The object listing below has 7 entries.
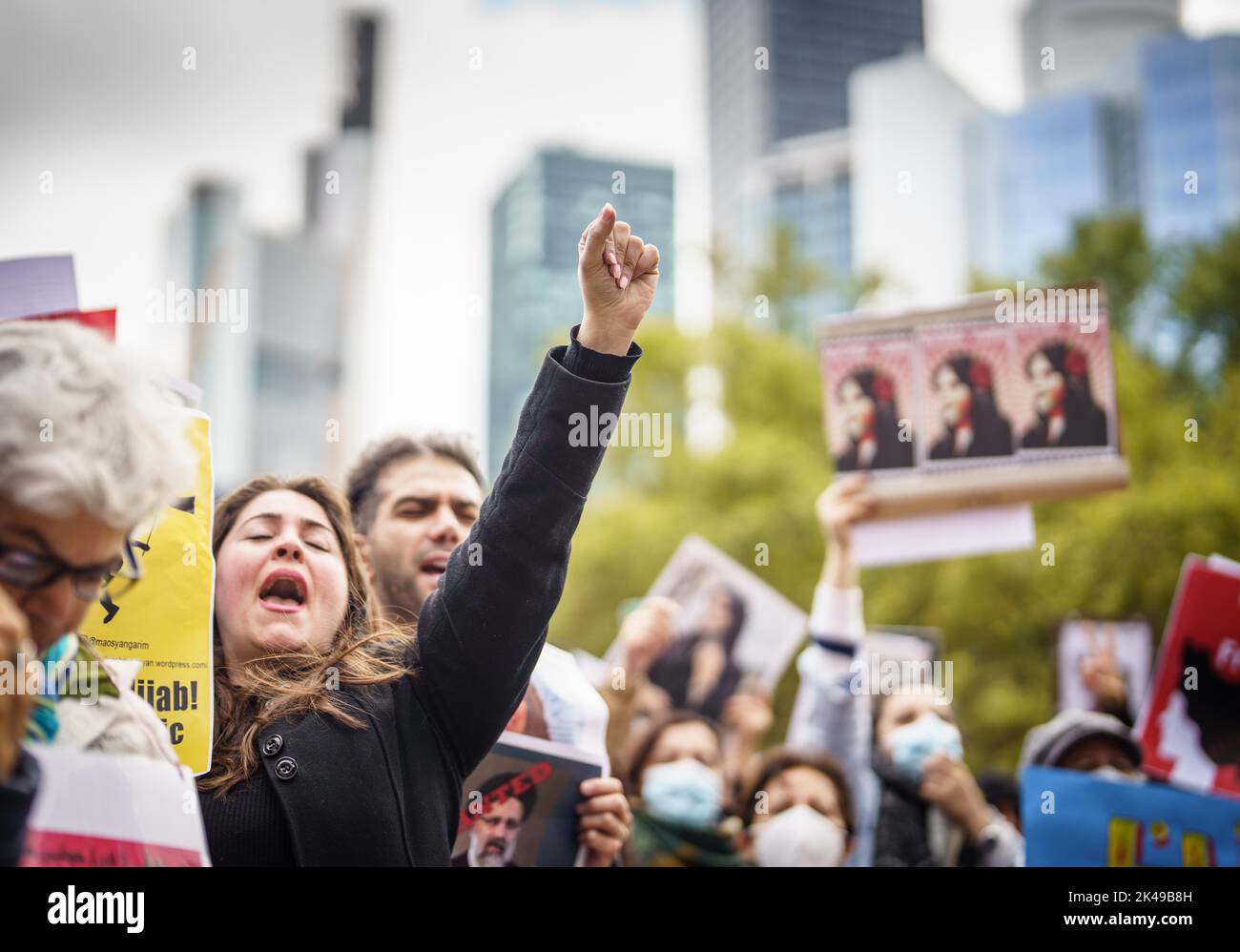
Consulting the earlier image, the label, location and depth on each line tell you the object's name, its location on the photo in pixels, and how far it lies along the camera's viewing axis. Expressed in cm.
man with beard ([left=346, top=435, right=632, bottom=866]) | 251
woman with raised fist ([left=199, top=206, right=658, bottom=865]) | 182
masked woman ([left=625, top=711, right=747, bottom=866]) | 344
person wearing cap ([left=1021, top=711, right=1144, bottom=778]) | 361
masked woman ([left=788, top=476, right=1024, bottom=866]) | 368
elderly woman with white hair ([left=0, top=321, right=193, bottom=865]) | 146
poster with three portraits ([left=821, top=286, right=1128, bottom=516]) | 380
